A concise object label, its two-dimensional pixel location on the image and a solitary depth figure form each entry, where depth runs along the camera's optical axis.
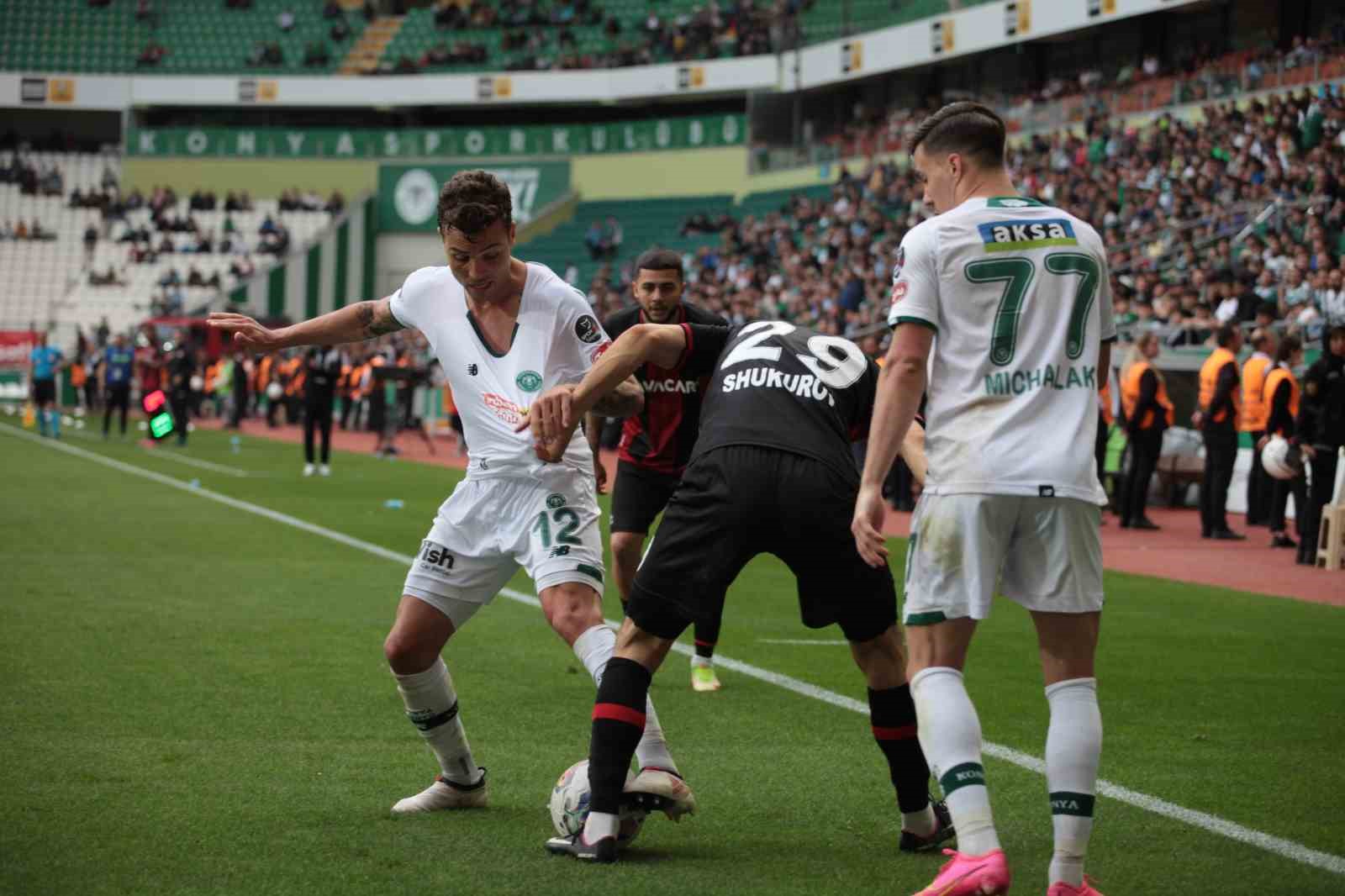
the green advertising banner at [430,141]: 57.28
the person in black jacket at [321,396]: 25.59
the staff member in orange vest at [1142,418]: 19.59
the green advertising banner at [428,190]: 59.78
